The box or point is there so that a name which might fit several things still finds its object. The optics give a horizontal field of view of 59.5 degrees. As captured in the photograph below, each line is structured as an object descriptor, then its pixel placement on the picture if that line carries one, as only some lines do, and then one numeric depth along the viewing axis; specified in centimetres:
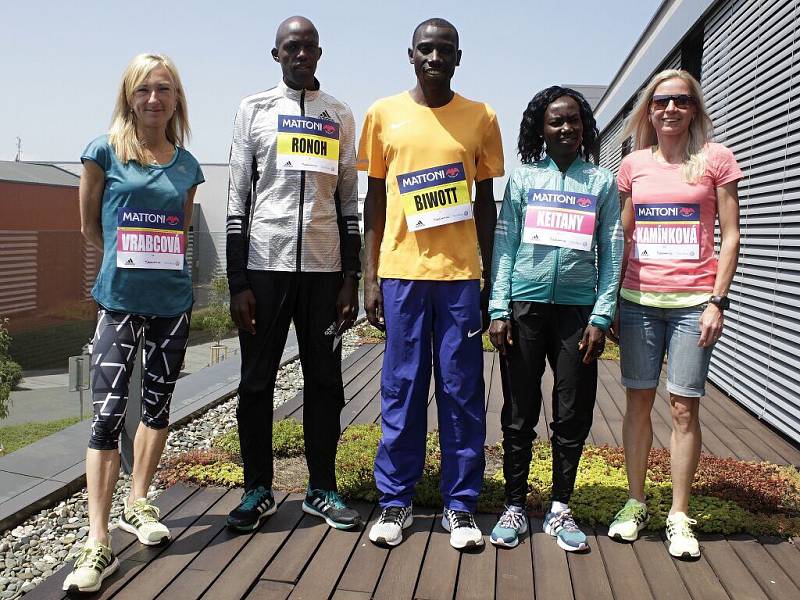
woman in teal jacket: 272
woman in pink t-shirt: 273
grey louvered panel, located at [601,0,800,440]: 479
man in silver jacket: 277
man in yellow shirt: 269
